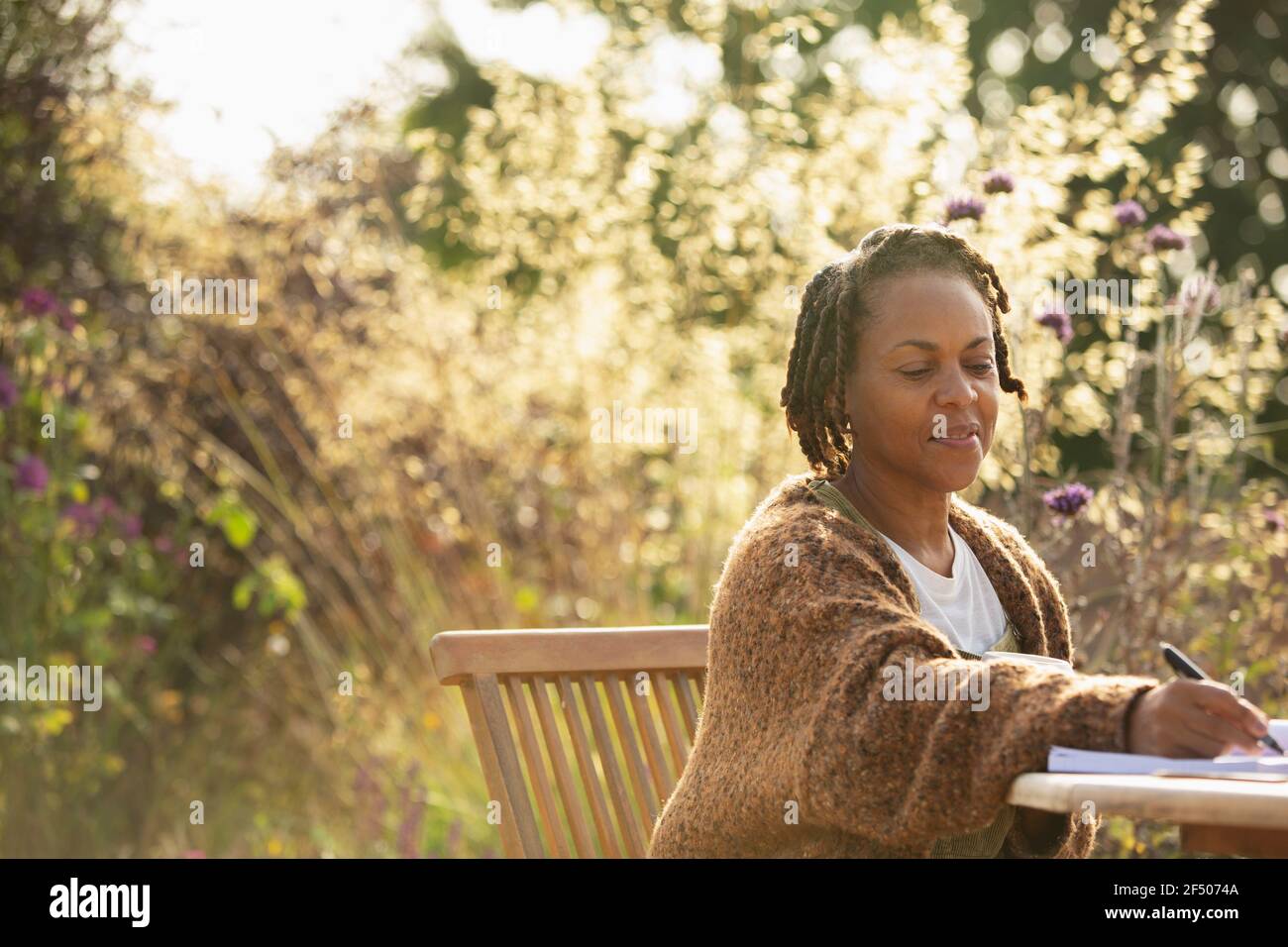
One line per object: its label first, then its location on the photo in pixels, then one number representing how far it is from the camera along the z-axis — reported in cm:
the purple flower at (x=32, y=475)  398
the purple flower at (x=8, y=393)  397
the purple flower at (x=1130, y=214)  300
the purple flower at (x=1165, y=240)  299
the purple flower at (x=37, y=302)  408
